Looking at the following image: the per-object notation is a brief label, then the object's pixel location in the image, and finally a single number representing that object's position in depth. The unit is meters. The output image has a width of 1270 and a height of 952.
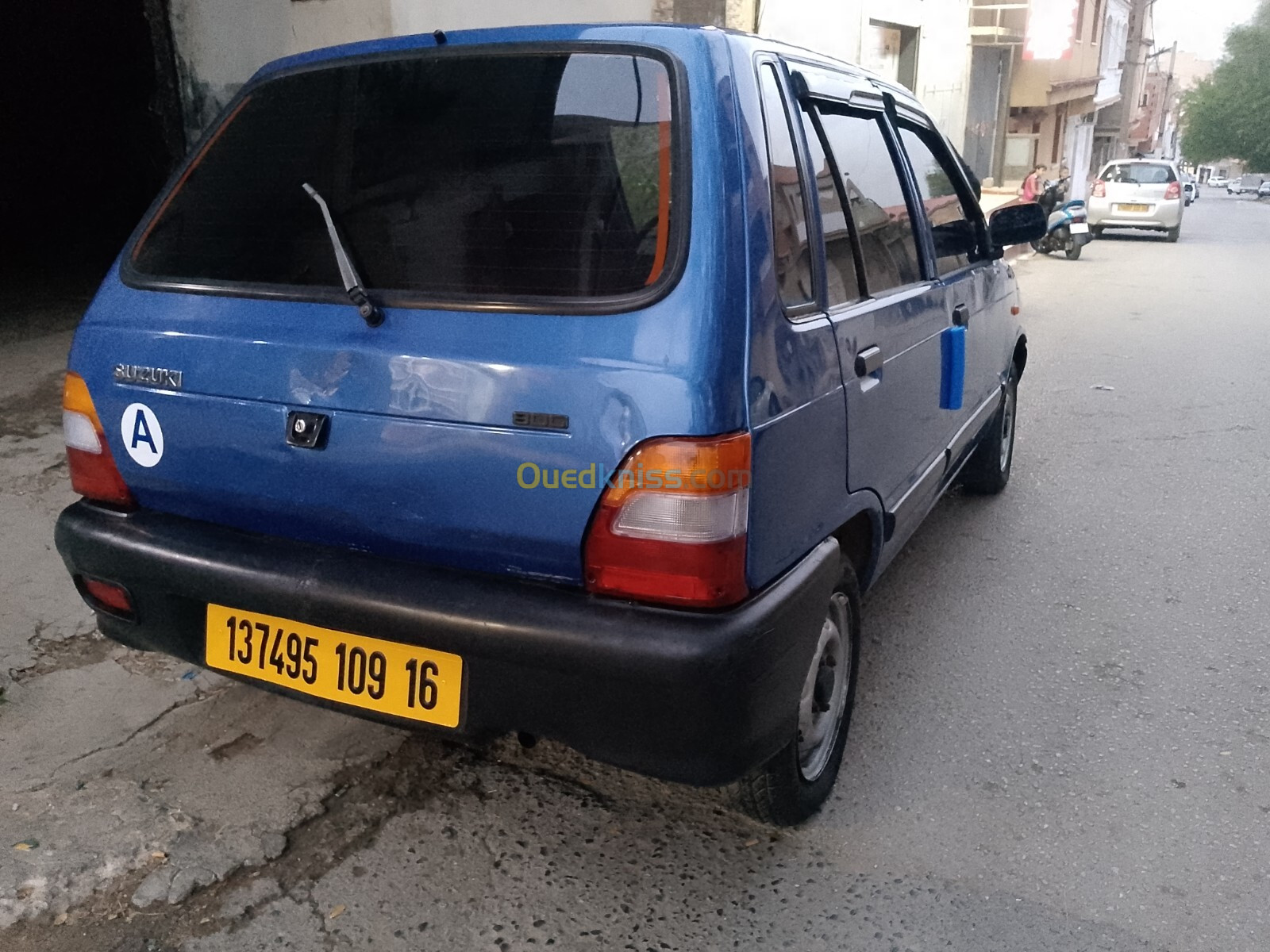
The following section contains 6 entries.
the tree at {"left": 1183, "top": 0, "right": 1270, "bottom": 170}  62.66
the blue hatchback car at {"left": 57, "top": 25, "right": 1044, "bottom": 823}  1.83
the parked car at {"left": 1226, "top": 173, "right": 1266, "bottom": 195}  72.12
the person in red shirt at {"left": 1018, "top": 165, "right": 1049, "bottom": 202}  17.54
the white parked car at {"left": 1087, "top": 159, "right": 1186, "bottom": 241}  21.16
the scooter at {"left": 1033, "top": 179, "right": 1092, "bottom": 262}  15.69
